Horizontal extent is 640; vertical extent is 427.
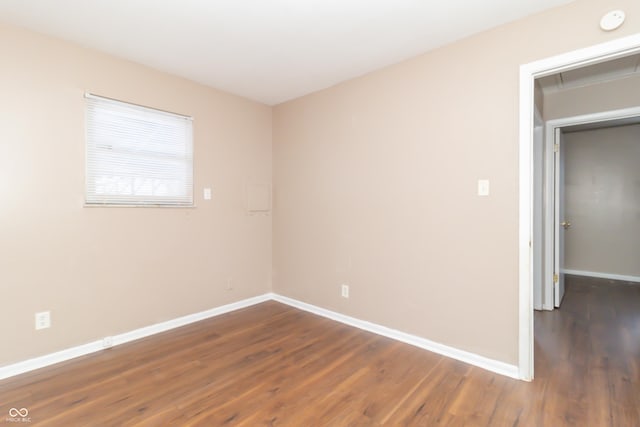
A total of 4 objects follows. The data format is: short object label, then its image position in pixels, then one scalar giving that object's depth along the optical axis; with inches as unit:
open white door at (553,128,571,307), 143.8
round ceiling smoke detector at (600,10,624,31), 71.6
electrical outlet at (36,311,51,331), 92.0
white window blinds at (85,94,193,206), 102.7
